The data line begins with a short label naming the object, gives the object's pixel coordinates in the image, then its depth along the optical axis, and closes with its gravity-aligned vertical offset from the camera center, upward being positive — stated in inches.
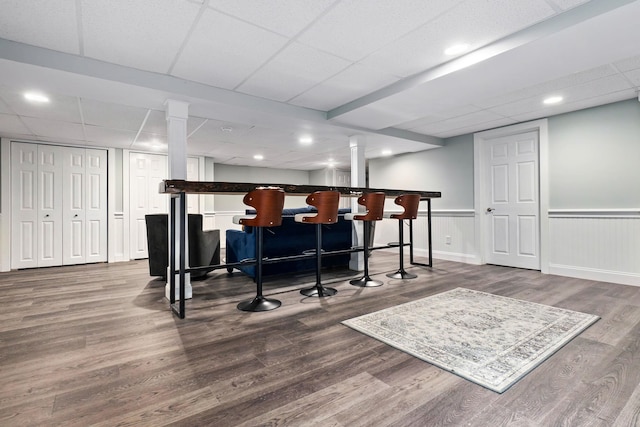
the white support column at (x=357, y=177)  196.7 +22.7
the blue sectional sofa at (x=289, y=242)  168.2 -16.2
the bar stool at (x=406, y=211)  166.6 +0.9
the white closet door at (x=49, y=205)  218.8 +7.0
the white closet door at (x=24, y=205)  210.5 +6.8
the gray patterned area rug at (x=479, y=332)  73.9 -35.6
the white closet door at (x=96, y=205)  235.6 +7.2
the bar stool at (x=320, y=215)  128.9 -0.7
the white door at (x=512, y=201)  192.2 +7.4
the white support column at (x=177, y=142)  134.5 +31.4
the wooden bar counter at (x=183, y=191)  104.3 +8.1
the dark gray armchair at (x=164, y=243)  167.2 -15.8
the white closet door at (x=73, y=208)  227.0 +4.9
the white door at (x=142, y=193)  252.1 +17.0
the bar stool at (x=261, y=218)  110.8 -1.5
